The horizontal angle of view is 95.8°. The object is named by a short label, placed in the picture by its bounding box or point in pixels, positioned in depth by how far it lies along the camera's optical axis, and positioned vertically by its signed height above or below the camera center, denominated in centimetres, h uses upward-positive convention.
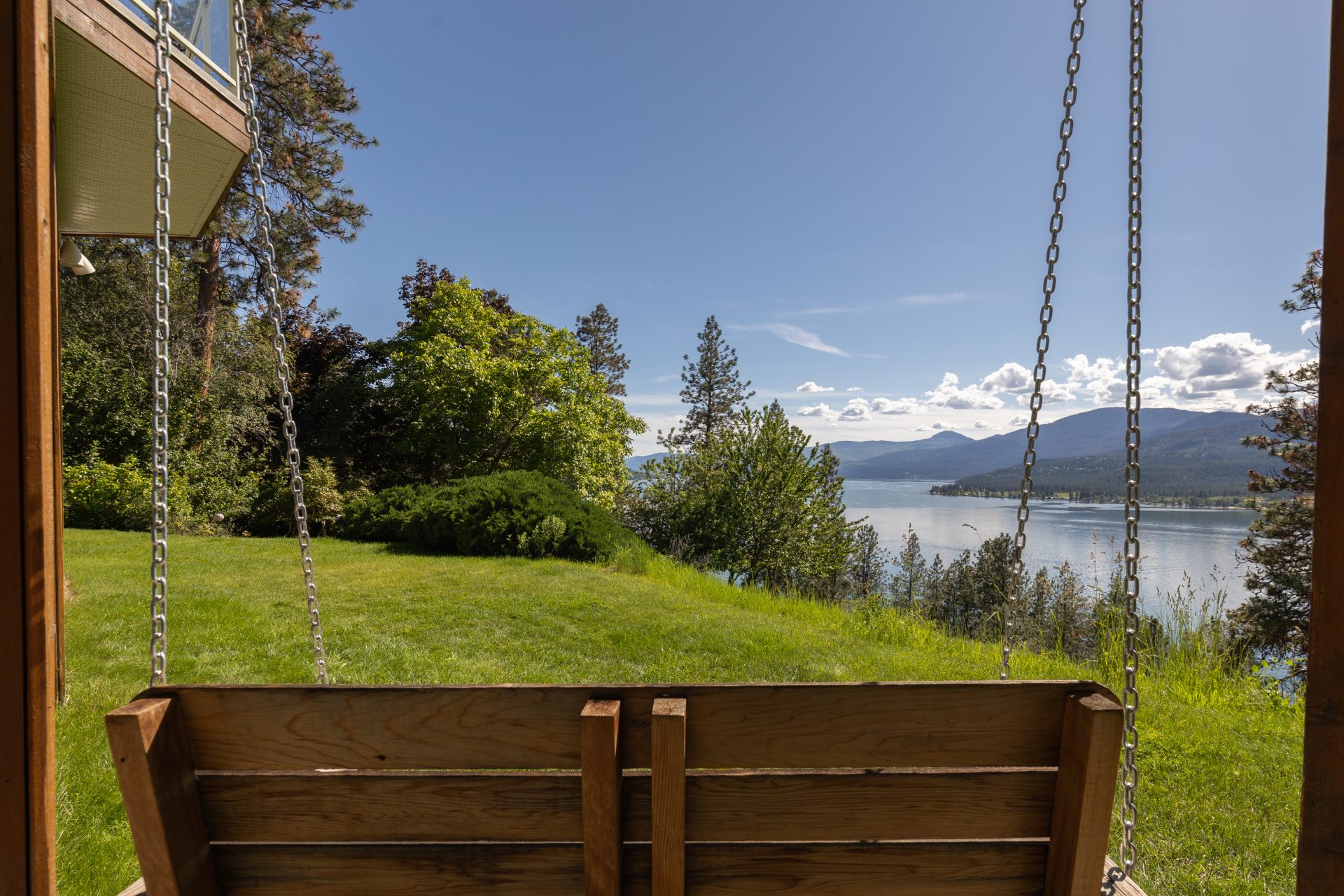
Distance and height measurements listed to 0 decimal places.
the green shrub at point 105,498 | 928 -115
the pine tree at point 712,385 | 2984 +234
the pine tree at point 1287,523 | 770 -111
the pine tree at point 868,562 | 1437 -319
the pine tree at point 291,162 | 1134 +532
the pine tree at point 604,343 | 2873 +417
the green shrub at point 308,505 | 1079 -140
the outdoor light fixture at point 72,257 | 335 +94
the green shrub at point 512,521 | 839 -132
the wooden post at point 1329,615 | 105 -31
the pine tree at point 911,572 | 1072 -253
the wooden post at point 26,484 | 120 -12
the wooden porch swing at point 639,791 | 112 -68
